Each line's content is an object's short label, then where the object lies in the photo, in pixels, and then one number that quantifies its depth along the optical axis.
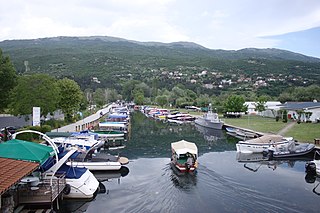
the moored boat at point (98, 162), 15.60
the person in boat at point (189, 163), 15.18
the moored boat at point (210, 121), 35.72
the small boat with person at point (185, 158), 15.24
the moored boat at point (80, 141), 18.85
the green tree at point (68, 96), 33.26
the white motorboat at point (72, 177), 11.46
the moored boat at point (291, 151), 19.45
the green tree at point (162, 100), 73.95
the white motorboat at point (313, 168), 15.56
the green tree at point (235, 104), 45.74
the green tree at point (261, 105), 44.82
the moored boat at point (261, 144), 20.81
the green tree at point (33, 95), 25.44
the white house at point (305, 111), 33.88
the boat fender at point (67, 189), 11.34
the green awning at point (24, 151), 10.00
